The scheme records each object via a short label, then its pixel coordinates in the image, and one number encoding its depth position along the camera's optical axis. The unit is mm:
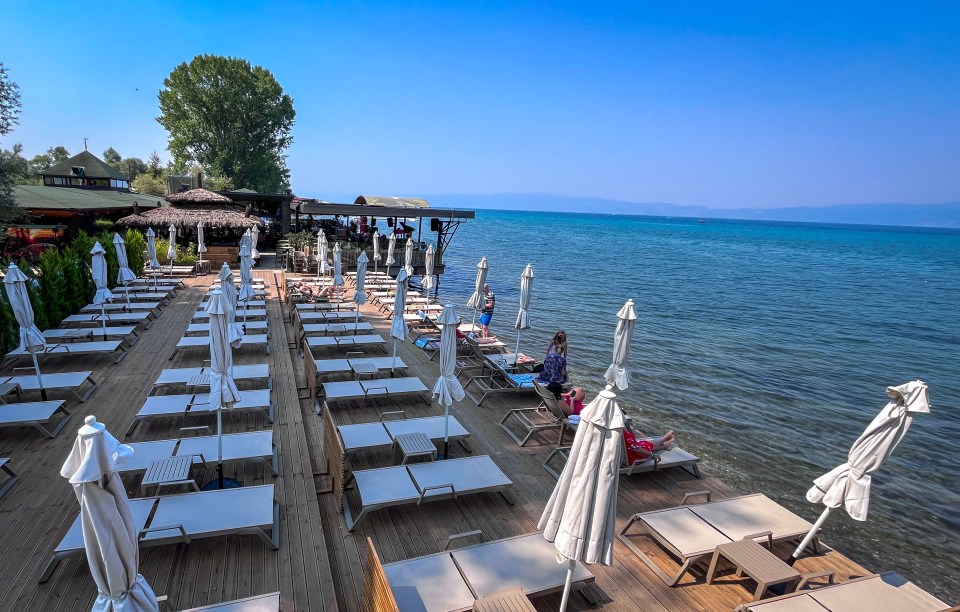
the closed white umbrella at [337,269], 14500
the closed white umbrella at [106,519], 2611
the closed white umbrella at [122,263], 12805
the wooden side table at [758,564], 4062
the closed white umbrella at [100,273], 10406
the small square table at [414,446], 5773
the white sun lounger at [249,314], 11218
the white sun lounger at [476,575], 3684
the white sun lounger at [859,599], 3889
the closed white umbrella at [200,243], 18531
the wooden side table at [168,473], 4859
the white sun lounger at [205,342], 9328
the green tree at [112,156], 85062
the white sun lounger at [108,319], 10883
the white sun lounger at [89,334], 9711
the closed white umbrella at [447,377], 6172
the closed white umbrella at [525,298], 9867
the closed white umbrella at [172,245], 17067
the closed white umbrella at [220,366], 5113
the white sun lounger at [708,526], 4543
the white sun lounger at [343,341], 9945
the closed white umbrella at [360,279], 11141
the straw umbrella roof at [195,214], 20172
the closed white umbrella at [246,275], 11539
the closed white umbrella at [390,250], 18102
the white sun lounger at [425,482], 4961
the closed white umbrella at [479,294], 11133
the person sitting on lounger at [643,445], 6152
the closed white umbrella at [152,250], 15655
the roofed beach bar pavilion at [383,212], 20797
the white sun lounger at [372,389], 7543
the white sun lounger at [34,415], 6156
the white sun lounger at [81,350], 8586
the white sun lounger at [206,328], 10328
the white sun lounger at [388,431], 6062
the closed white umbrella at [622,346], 7129
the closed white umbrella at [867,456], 4289
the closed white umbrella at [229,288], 8009
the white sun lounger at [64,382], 7176
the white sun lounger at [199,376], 7441
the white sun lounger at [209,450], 5410
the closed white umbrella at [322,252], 17125
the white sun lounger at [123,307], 12016
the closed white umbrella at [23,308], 6965
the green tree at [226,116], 38969
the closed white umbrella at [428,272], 14258
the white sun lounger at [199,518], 4121
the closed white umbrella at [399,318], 9016
